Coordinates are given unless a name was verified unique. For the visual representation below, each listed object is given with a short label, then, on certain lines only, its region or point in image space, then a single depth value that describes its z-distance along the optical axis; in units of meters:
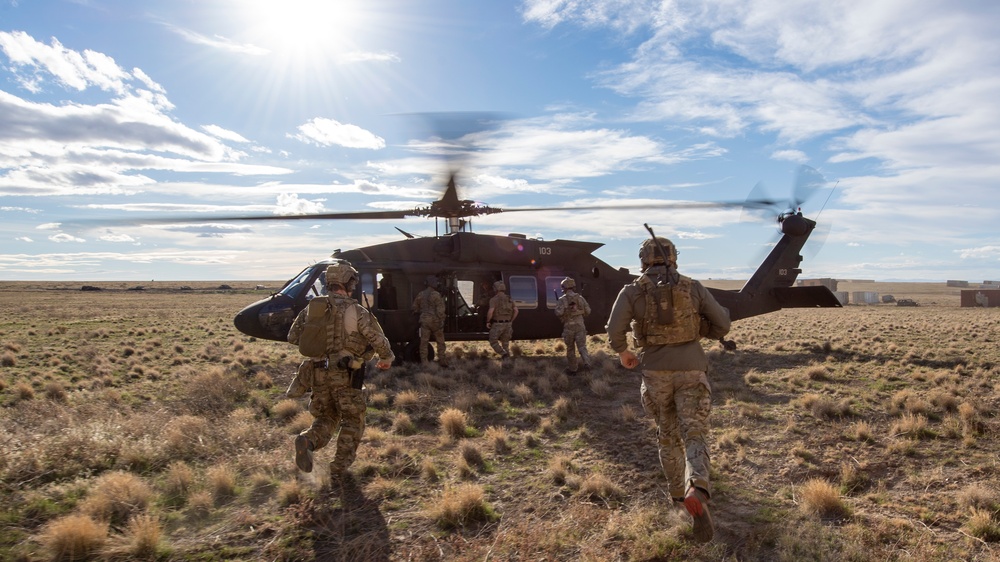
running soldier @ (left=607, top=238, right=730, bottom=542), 4.71
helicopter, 12.39
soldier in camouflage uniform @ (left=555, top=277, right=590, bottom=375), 11.93
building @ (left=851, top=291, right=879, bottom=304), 56.25
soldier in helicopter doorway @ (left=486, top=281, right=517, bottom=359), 13.14
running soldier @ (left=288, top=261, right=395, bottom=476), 5.65
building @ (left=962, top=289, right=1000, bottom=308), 43.75
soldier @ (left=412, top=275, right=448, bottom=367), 12.56
